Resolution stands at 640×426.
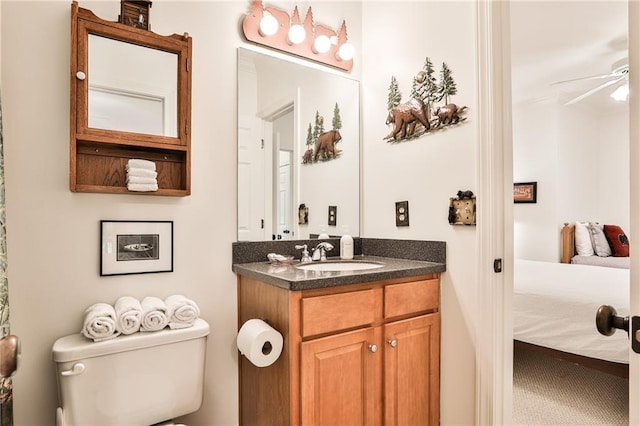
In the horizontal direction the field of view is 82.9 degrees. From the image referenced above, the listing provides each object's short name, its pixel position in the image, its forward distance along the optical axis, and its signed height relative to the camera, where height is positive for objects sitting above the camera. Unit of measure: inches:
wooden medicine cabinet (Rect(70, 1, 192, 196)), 54.9 +18.2
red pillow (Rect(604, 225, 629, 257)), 170.7 -12.6
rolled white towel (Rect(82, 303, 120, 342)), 50.7 -15.5
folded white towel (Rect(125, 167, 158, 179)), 58.6 +7.1
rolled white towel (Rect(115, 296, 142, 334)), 52.8 -15.0
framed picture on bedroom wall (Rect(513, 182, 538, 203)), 187.5 +11.6
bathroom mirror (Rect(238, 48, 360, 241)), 73.0 +14.5
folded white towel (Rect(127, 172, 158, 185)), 58.5 +5.9
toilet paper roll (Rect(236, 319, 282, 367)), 53.6 -19.4
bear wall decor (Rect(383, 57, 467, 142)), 68.7 +21.9
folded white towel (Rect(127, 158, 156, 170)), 59.0 +8.5
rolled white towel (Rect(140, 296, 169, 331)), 54.4 -15.4
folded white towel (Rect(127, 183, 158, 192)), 58.5 +4.7
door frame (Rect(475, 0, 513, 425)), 62.2 -0.9
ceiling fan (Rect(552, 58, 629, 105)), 121.1 +49.0
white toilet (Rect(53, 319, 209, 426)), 48.9 -23.2
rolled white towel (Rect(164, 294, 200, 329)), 56.7 -15.5
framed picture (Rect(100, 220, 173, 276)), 59.1 -5.3
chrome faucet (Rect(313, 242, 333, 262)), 78.5 -7.9
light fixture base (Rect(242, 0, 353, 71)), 73.2 +38.4
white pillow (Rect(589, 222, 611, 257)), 173.8 -13.2
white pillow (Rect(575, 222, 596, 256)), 176.1 -12.8
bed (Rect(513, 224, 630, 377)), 88.6 -27.5
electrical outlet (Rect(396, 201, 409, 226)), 77.1 +0.3
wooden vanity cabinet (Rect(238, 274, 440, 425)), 54.1 -23.4
